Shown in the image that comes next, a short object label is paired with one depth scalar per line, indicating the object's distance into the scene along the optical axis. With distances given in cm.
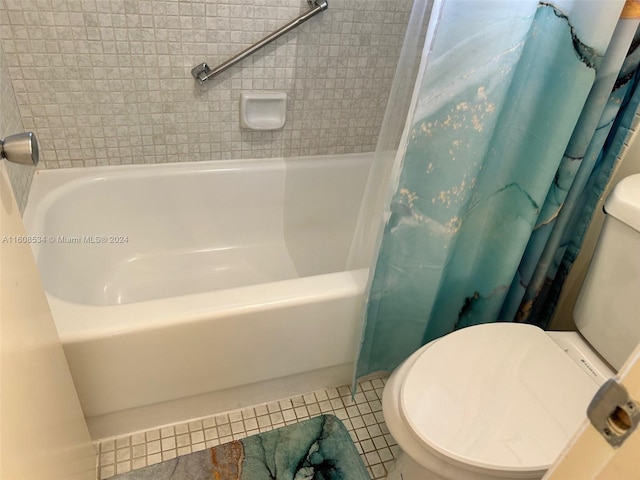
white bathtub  118
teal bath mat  130
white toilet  95
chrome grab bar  156
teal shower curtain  100
